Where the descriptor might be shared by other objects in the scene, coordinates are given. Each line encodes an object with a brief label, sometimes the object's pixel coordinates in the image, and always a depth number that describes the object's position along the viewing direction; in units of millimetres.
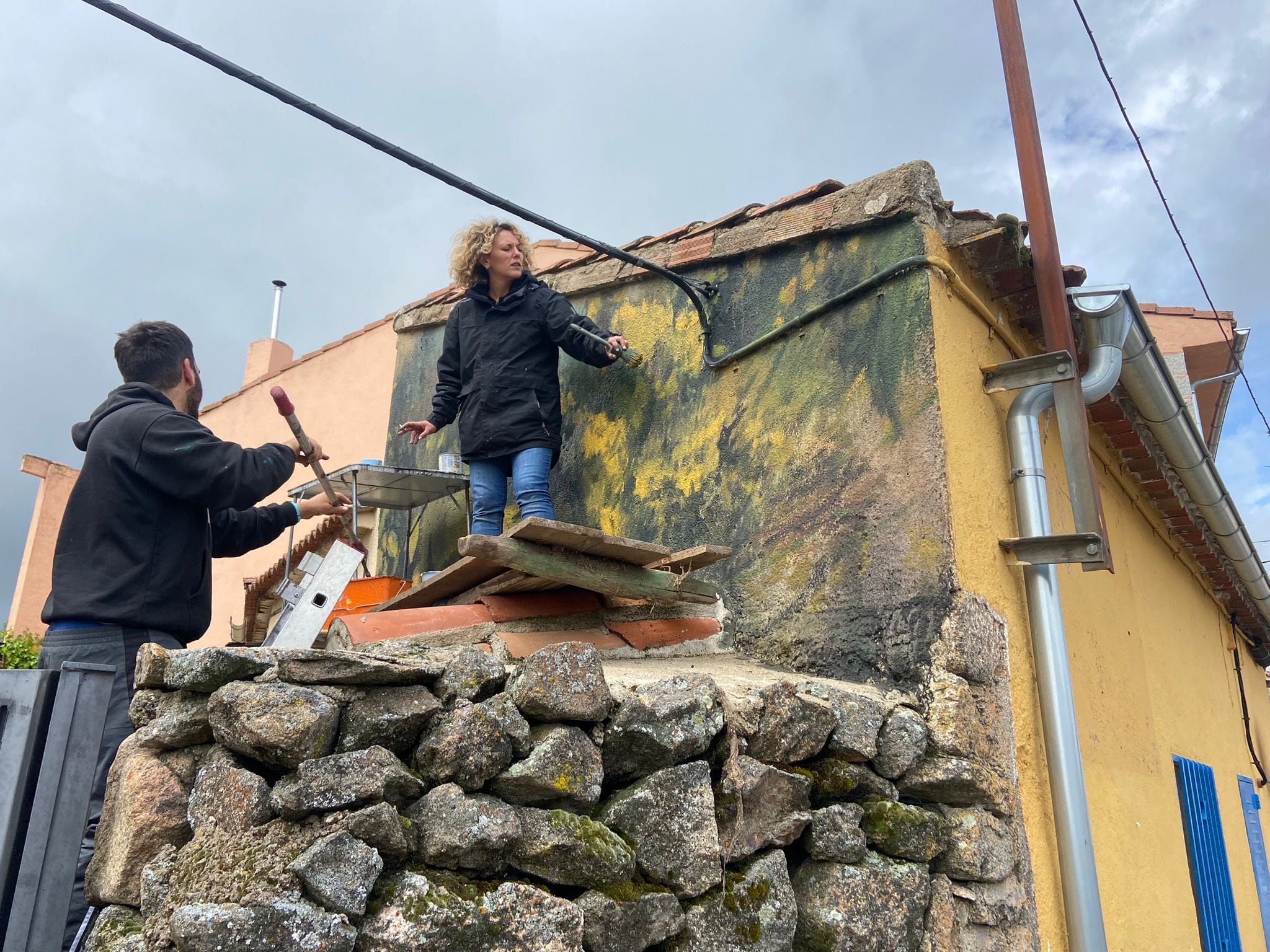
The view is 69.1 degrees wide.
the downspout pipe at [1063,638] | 2859
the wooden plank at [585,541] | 2662
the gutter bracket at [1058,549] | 3020
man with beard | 2248
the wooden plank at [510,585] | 2889
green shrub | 7766
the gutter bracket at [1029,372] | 3242
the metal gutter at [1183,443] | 3957
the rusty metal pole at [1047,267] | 3156
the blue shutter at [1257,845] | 6375
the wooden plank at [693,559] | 3033
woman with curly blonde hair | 3789
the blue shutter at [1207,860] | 4660
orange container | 4133
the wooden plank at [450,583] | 2938
